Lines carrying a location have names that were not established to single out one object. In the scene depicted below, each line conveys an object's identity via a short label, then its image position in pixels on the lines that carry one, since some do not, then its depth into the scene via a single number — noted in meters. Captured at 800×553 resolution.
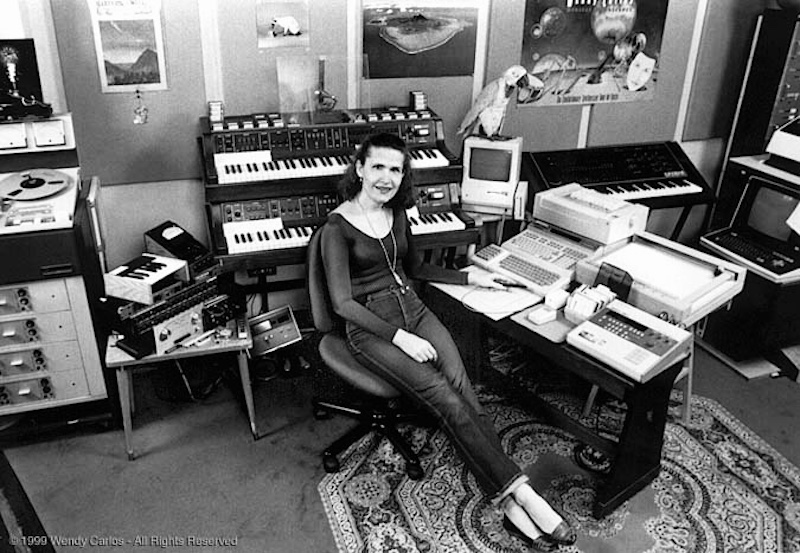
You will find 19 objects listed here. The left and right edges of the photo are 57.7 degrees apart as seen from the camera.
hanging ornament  3.26
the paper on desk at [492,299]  2.77
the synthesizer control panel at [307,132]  3.28
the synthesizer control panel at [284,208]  3.15
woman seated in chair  2.56
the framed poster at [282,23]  3.33
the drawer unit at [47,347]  2.84
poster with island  3.53
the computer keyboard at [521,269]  2.89
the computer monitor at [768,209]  3.66
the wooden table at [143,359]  2.83
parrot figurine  3.46
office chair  2.72
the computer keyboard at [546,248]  3.03
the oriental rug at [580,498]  2.66
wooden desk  2.49
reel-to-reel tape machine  2.72
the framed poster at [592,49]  3.79
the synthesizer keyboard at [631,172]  3.79
